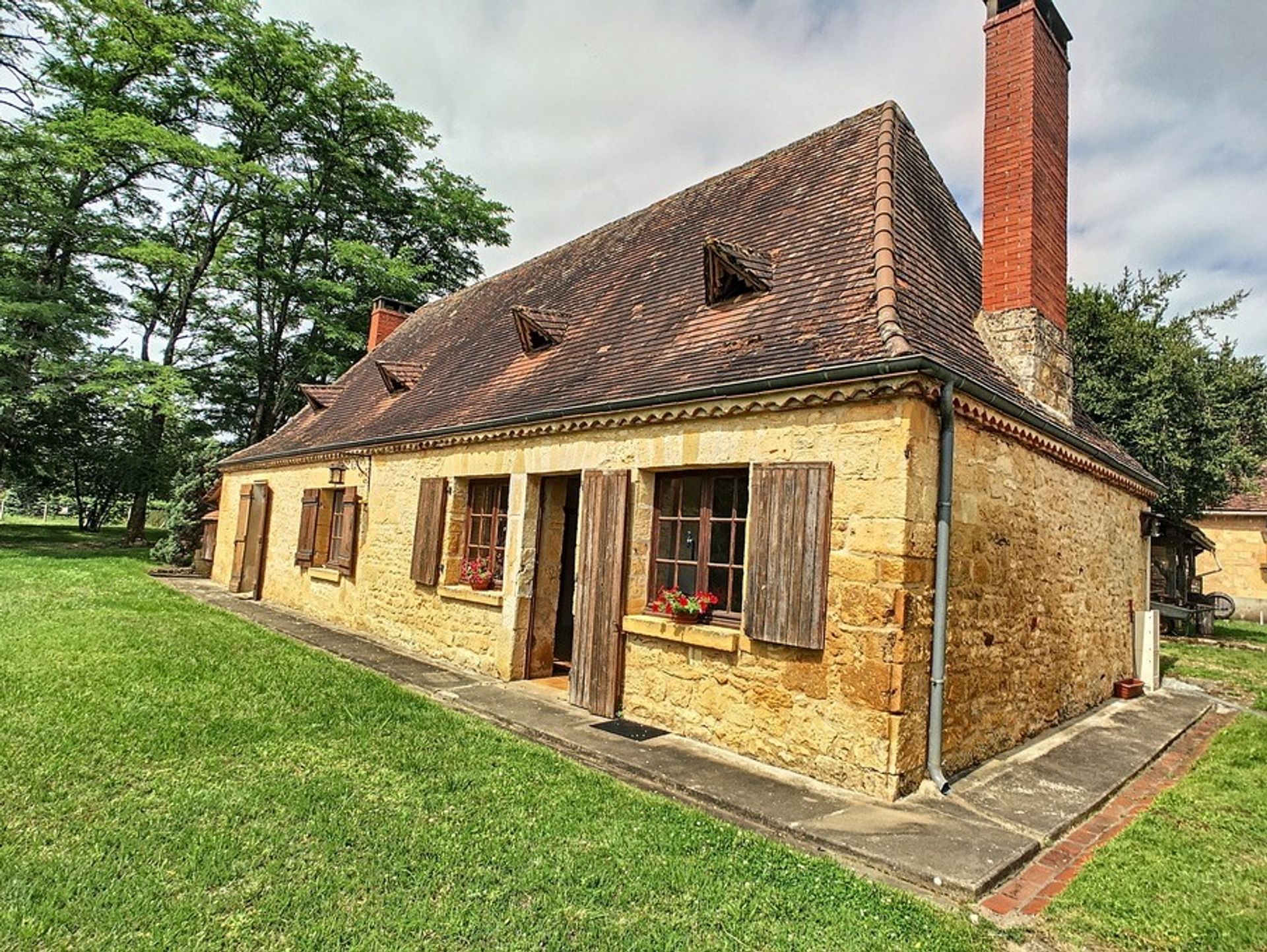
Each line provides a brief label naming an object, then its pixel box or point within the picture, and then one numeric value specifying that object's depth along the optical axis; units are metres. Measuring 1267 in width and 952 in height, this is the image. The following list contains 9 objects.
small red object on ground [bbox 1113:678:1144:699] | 8.78
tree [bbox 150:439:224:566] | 18.83
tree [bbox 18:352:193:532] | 18.86
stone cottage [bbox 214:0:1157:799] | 4.96
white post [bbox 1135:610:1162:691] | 9.30
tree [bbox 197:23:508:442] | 23.27
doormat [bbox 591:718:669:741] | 5.93
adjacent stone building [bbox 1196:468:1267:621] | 21.55
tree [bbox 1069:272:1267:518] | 15.20
